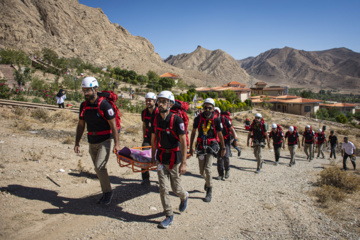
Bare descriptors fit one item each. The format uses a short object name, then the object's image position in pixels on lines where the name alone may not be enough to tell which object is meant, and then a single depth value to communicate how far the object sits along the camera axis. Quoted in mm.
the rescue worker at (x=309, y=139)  12032
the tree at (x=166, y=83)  50850
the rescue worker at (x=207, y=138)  5328
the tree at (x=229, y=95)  49625
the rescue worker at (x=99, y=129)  4332
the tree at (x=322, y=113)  49212
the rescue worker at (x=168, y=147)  3957
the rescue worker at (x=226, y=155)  7019
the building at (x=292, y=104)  50469
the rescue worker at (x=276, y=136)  9875
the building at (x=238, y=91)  56791
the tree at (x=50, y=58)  41031
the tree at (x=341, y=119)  44844
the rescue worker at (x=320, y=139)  13467
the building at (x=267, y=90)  75750
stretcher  4621
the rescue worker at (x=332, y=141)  13734
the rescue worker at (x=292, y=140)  10516
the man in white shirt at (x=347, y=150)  11055
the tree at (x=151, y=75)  59562
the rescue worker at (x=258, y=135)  8258
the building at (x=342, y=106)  58938
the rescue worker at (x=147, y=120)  5379
